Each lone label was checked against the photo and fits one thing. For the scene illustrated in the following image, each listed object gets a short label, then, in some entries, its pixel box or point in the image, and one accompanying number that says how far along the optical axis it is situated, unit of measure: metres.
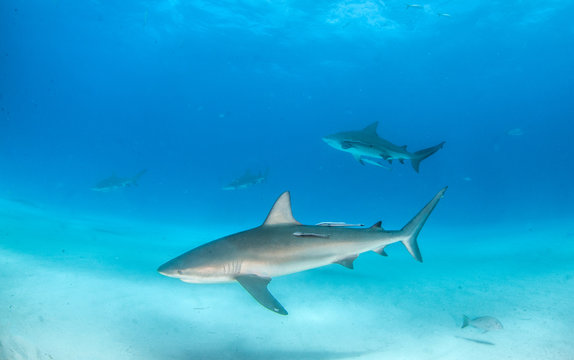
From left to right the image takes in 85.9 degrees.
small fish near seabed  4.93
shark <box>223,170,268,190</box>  14.42
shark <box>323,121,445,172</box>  7.42
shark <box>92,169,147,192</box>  15.27
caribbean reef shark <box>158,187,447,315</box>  3.39
